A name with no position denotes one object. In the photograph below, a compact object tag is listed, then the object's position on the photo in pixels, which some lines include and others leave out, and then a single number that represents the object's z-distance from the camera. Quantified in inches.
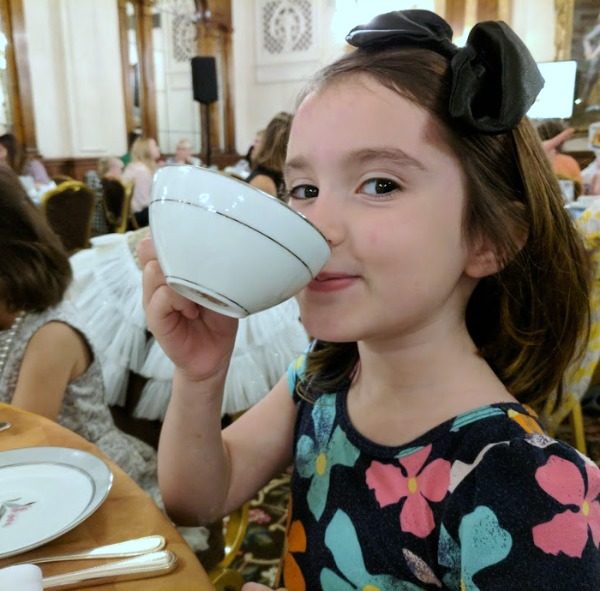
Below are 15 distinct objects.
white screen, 175.9
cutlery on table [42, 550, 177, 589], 22.2
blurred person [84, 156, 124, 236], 231.3
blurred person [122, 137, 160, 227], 235.0
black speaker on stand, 236.4
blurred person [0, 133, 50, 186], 213.2
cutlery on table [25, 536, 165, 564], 23.5
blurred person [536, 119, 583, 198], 138.9
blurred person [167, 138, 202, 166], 299.3
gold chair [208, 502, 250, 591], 44.8
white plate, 25.0
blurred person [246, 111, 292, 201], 115.1
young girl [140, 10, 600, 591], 23.9
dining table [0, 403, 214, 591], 22.5
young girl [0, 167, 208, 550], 47.9
